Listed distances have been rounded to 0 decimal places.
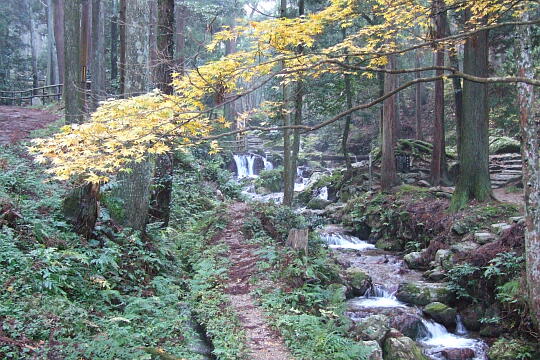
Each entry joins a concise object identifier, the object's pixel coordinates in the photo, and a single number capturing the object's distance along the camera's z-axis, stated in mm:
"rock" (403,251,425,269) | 11483
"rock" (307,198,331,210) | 19578
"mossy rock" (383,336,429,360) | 6387
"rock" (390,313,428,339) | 8055
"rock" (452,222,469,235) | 11078
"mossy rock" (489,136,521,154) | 18500
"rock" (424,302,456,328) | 8547
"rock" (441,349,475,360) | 7281
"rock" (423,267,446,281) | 10039
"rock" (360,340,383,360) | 5638
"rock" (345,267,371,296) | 9664
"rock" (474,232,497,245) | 9867
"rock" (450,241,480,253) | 9961
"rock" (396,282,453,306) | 9094
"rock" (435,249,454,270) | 10117
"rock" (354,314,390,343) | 6570
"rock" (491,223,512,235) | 9766
